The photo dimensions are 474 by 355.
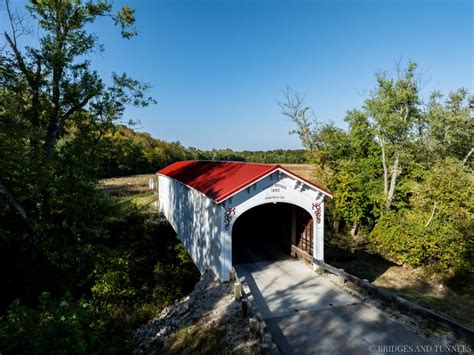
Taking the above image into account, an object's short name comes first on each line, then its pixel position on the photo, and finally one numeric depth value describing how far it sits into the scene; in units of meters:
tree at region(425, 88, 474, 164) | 22.47
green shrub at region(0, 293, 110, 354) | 4.86
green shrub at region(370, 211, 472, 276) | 14.24
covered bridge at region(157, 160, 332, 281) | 11.09
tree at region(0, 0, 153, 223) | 11.48
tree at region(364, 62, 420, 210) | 20.95
